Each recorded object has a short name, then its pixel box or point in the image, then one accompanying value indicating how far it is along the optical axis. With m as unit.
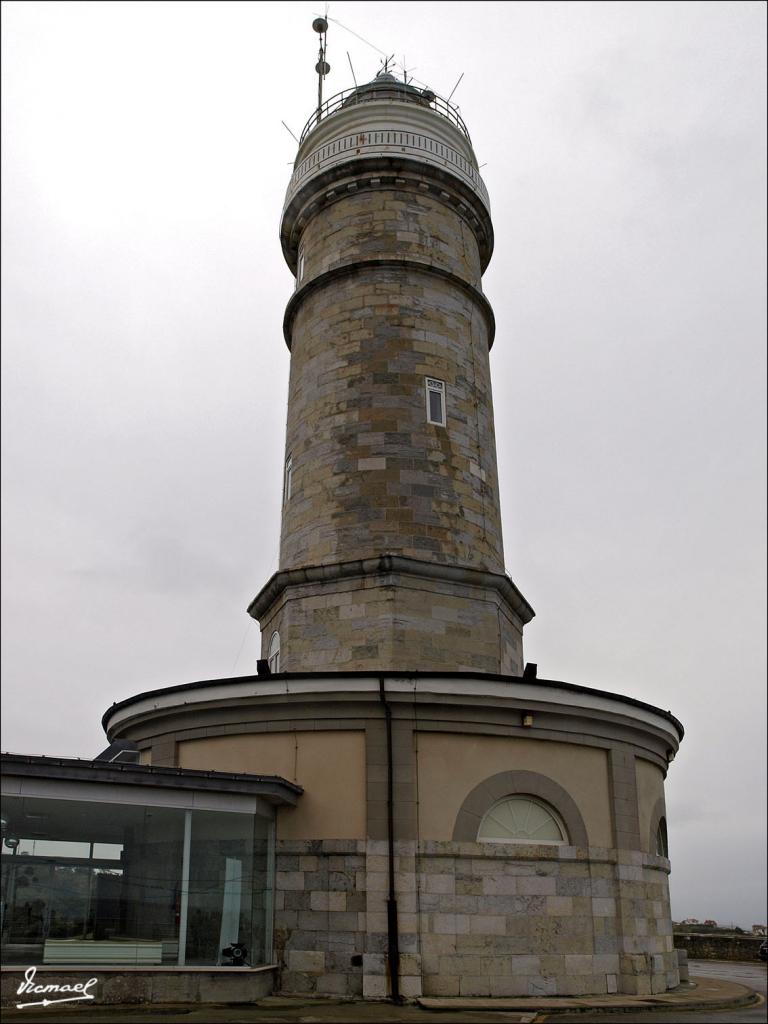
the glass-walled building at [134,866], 12.23
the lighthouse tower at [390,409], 18.12
